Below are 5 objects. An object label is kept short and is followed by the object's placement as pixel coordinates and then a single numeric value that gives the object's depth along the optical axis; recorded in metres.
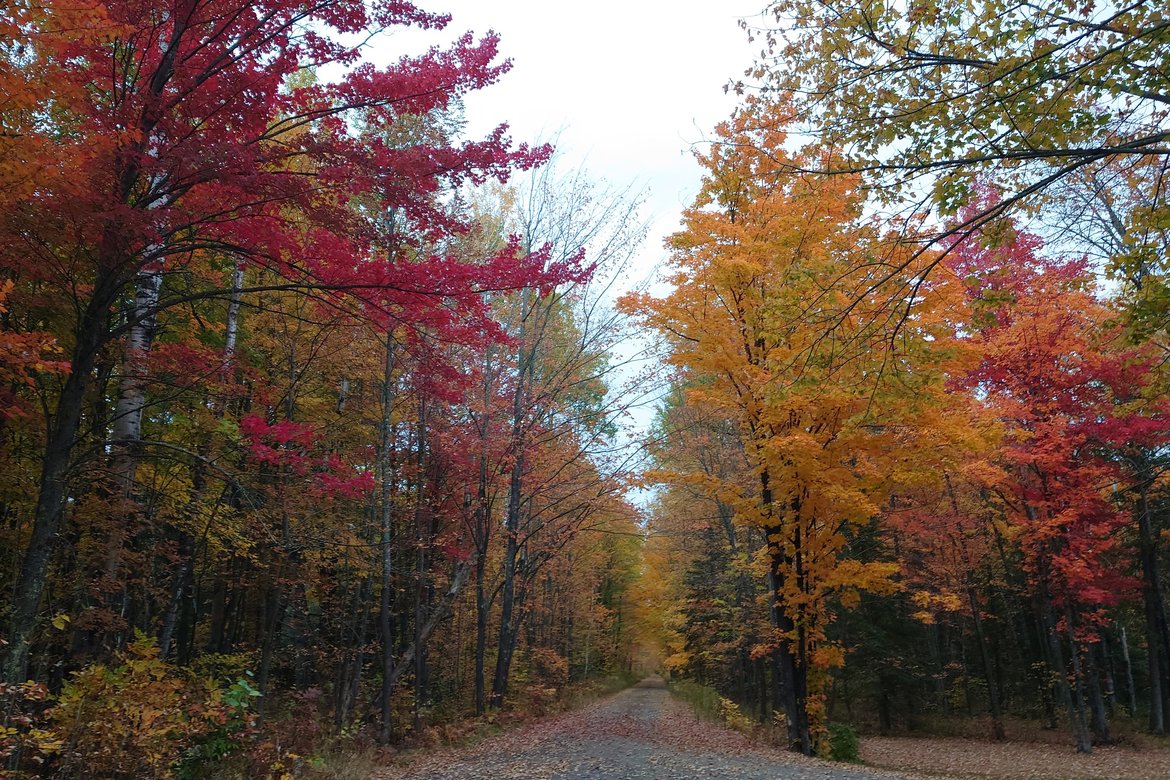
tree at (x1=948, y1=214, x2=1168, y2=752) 12.41
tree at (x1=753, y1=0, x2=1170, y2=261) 4.12
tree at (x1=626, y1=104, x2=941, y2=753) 9.55
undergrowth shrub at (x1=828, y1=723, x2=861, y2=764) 10.92
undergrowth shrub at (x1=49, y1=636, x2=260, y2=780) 5.06
